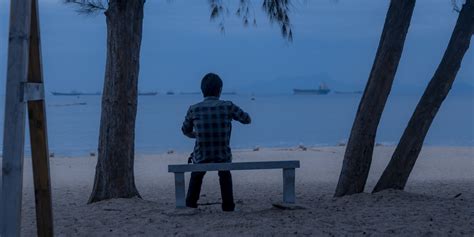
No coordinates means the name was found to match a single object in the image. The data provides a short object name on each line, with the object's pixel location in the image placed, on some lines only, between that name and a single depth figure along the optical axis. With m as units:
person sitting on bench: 7.62
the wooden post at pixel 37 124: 5.84
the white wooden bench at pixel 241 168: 7.41
